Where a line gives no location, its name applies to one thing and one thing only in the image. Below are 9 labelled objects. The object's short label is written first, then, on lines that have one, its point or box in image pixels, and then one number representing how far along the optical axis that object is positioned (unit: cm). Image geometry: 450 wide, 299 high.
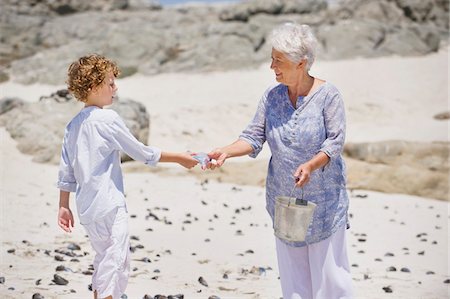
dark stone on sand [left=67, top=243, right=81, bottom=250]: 1137
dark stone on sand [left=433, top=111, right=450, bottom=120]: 2966
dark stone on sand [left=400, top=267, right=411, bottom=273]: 1107
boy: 651
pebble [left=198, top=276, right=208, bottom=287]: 985
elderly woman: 653
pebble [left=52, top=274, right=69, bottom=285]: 934
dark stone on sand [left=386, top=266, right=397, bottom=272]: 1109
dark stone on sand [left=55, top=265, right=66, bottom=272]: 995
